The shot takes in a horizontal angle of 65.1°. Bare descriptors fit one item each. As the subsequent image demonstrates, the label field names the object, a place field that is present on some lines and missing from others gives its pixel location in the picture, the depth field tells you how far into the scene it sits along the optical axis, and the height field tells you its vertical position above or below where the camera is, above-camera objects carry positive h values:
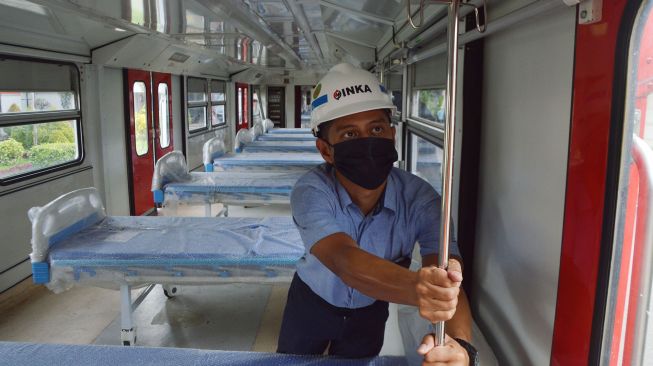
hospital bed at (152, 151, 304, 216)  5.92 -0.84
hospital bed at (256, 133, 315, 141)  12.46 -0.50
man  1.57 -0.36
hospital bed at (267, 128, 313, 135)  14.17 -0.39
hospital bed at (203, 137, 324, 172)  8.19 -0.73
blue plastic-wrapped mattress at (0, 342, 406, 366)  2.00 -0.96
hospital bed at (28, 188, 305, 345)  3.38 -0.94
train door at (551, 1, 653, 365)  1.09 -0.17
